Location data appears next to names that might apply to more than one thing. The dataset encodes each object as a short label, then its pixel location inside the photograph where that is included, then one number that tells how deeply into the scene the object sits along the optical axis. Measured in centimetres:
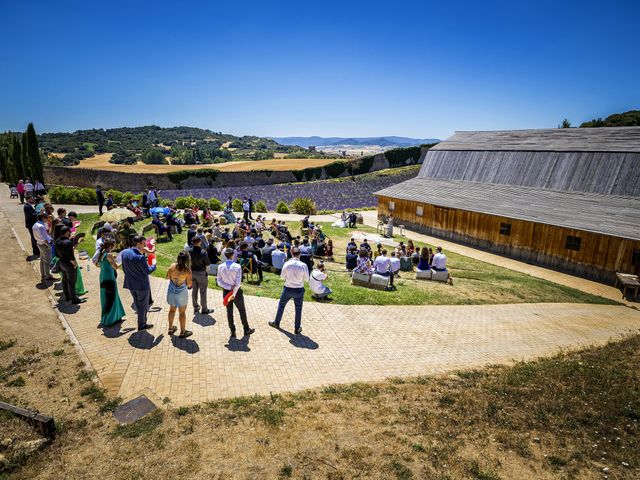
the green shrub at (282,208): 3102
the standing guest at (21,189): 2266
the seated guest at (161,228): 1758
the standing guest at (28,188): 2163
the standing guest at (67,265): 861
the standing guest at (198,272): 844
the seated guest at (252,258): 1195
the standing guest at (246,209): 2456
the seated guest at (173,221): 1798
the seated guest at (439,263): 1473
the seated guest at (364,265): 1323
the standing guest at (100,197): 2063
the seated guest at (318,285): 1036
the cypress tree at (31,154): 2947
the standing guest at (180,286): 741
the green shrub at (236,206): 3019
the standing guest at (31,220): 1211
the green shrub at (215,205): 2922
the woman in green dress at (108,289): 784
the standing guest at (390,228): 2439
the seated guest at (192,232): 1228
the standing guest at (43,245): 986
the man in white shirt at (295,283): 812
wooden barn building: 1750
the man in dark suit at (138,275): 756
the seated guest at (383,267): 1301
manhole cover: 548
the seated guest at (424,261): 1497
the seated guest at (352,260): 1488
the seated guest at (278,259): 1370
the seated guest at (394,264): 1358
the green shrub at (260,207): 3053
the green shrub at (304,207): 3123
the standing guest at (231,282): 767
